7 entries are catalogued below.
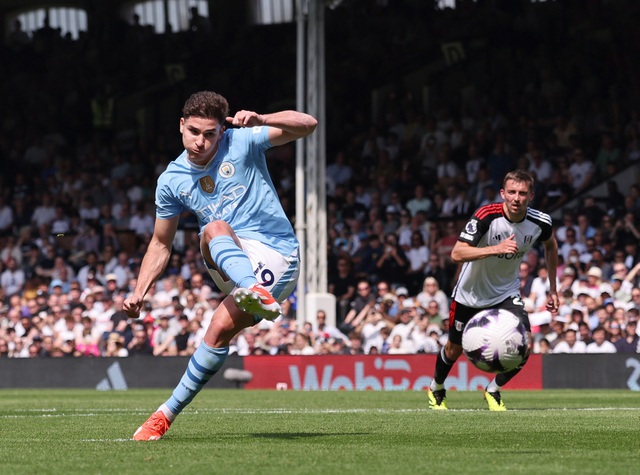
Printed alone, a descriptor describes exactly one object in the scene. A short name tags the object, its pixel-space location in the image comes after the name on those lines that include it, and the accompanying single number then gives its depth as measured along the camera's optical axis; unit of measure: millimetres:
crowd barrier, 18391
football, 10672
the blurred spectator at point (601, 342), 18781
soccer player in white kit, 11484
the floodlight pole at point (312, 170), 21969
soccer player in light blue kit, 8000
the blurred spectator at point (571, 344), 18984
